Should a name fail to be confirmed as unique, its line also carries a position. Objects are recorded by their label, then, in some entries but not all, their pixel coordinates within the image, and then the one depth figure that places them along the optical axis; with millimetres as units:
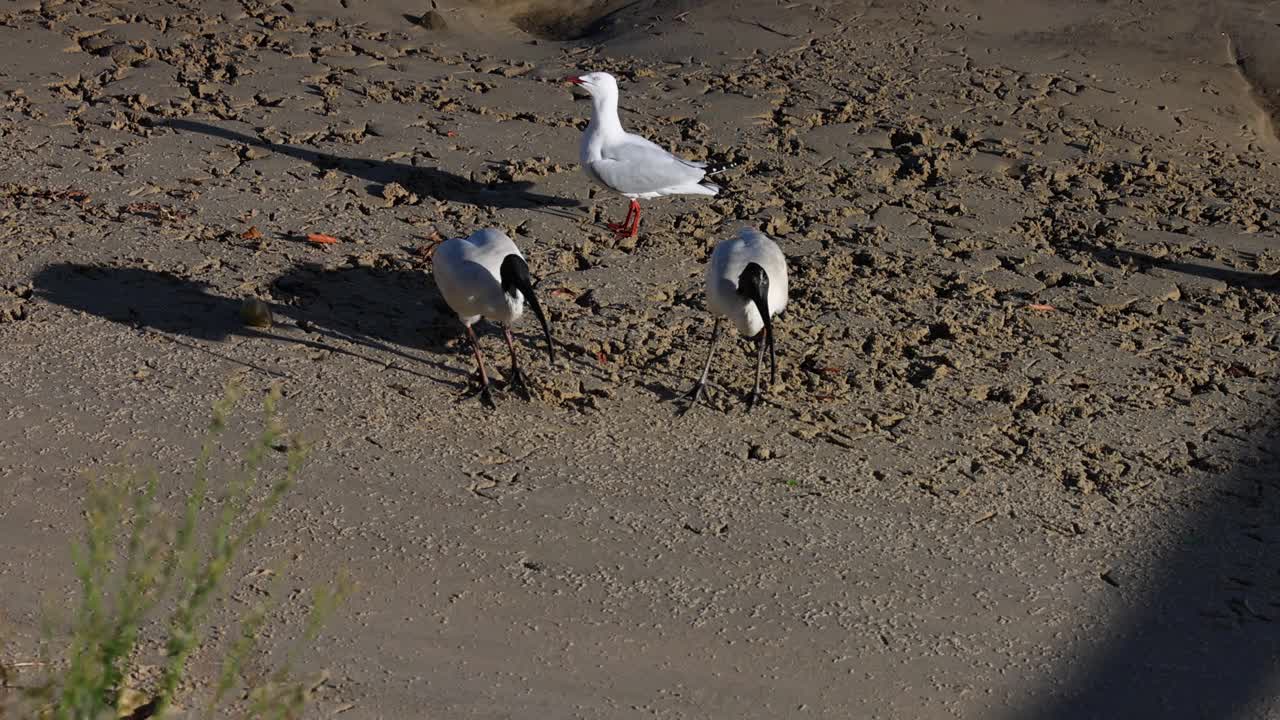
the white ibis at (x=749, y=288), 10914
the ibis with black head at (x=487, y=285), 10977
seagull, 13937
